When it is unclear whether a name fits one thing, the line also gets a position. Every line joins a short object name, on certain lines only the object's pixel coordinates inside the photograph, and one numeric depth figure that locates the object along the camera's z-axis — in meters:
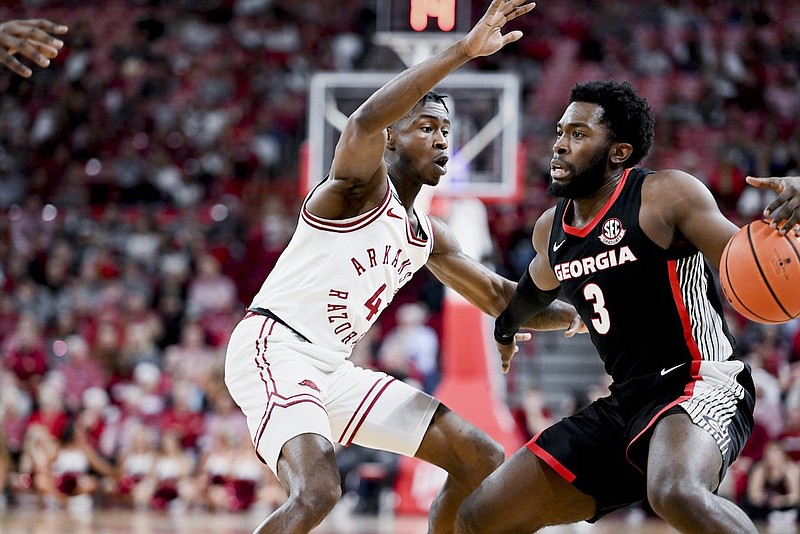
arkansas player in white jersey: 9.71
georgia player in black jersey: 9.28
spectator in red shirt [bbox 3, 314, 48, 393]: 27.39
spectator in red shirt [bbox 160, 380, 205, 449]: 25.33
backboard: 25.22
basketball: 8.85
